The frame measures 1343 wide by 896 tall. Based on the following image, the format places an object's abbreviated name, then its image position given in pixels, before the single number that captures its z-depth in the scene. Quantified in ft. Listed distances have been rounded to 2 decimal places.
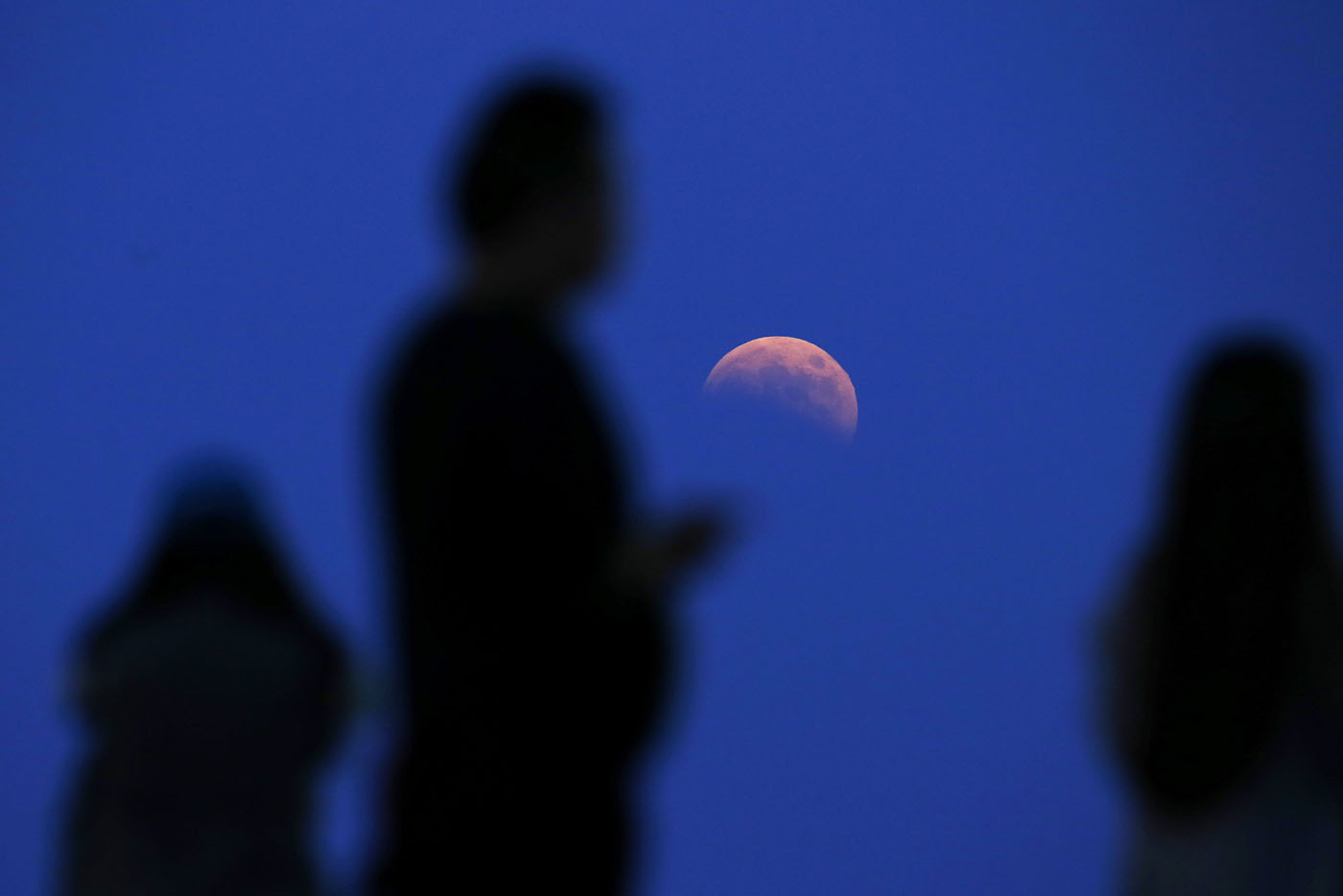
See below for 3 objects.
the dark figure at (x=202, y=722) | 61.01
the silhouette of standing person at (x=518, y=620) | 58.54
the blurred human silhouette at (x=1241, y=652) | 60.46
